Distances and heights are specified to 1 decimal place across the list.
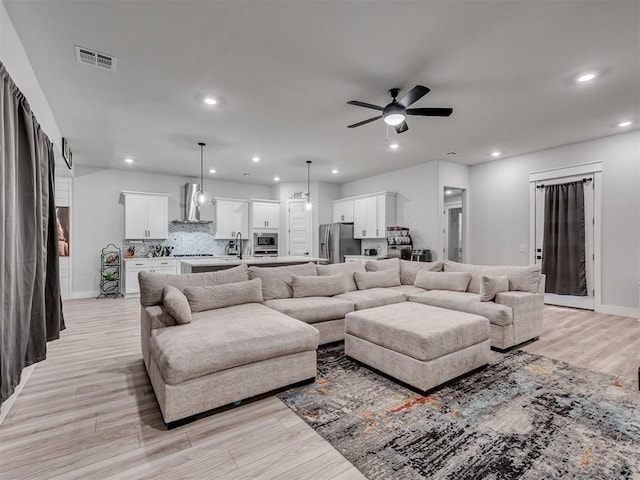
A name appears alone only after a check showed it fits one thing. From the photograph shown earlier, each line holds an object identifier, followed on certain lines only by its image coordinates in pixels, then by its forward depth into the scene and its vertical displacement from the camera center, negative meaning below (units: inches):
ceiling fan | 121.0 +50.5
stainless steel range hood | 307.4 +29.5
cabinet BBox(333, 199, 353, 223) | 326.0 +26.2
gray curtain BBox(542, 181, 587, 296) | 211.2 -2.7
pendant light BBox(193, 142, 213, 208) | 219.9 +26.0
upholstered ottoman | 98.3 -36.2
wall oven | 338.3 -8.7
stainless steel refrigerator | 312.5 -6.6
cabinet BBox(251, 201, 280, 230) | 334.6 +21.8
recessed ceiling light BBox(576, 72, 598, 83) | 123.0 +62.7
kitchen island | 188.2 -17.6
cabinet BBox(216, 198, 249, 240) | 323.0 +17.9
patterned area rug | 67.4 -48.7
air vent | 107.3 +61.6
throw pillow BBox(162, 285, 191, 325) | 104.0 -23.8
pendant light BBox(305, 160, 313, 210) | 262.5 +56.4
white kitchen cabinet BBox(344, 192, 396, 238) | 286.7 +20.3
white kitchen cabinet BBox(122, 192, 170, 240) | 278.1 +17.8
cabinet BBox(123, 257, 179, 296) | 268.9 -28.5
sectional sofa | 84.7 -30.0
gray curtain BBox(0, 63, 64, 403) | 78.0 -2.4
